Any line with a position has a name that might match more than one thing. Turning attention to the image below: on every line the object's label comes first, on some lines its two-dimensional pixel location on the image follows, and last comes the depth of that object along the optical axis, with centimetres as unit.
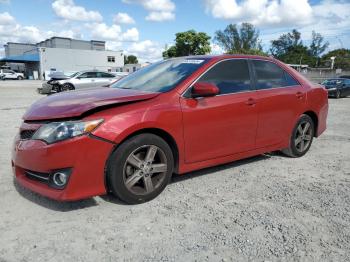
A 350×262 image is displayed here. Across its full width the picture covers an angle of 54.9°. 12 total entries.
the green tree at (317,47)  10856
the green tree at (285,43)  11529
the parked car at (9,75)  5347
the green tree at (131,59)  13075
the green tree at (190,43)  6675
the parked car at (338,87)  2073
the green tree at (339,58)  7819
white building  6250
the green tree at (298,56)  10156
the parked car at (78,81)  1936
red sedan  313
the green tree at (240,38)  10644
